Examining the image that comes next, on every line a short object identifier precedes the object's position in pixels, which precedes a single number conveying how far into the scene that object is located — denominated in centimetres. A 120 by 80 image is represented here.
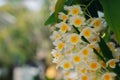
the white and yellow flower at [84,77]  71
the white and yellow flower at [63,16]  72
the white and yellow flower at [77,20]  70
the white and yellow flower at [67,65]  71
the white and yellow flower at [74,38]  69
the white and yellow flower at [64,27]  70
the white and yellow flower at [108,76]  68
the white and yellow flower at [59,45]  72
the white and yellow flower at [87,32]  68
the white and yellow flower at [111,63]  68
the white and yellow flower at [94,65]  69
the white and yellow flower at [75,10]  70
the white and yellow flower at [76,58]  69
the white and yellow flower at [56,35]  73
